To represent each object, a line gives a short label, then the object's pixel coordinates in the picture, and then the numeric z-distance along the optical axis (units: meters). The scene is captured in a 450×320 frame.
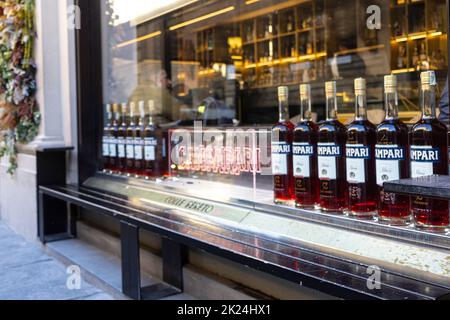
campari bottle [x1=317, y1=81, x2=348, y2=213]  2.09
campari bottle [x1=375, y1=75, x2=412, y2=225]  1.87
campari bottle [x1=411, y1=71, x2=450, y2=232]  1.76
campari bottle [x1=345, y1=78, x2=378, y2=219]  1.96
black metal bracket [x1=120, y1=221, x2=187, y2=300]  2.99
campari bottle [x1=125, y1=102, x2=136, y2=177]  3.96
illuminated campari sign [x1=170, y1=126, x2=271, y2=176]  2.70
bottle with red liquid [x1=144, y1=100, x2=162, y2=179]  3.73
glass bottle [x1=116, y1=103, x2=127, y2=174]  4.10
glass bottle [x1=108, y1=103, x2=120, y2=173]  4.26
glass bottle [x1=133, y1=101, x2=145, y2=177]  3.84
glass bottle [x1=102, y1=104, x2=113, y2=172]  4.42
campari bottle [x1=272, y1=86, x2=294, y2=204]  2.31
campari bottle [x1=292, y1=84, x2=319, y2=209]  2.21
